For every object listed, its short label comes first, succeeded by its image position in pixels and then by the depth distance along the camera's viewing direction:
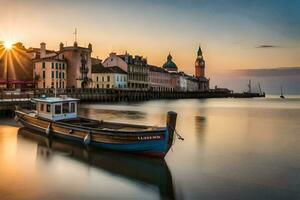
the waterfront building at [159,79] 144.12
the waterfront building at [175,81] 169.88
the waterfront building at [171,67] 197.25
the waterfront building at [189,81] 192.94
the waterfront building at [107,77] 109.56
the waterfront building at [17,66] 85.90
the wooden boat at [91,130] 18.75
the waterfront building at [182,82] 178.00
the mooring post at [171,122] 18.52
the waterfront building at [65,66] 88.38
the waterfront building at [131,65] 120.31
